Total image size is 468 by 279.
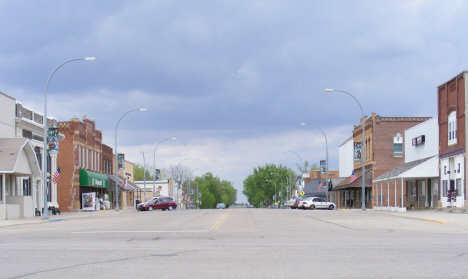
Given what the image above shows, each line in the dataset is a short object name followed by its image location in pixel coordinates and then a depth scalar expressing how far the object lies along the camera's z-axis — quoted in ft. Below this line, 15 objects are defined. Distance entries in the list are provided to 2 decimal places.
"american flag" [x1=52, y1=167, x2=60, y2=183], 131.85
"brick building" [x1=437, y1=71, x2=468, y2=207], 125.39
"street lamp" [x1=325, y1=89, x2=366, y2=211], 145.28
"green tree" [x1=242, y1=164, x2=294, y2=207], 466.29
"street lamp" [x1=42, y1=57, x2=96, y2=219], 105.40
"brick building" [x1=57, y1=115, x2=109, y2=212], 178.50
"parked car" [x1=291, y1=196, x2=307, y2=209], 196.89
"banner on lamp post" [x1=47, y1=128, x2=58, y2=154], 115.14
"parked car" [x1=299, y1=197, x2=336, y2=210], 190.27
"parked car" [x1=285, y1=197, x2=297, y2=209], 214.77
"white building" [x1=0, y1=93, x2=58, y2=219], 107.76
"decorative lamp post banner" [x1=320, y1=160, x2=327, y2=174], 220.96
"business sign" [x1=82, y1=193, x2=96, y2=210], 179.39
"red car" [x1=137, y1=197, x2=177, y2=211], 187.45
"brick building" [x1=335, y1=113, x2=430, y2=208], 196.03
